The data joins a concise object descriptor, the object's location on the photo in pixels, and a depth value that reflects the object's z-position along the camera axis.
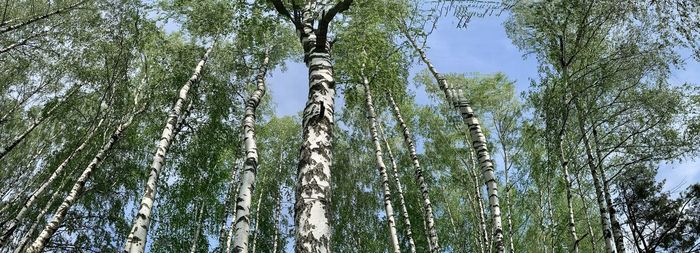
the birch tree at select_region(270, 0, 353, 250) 4.14
